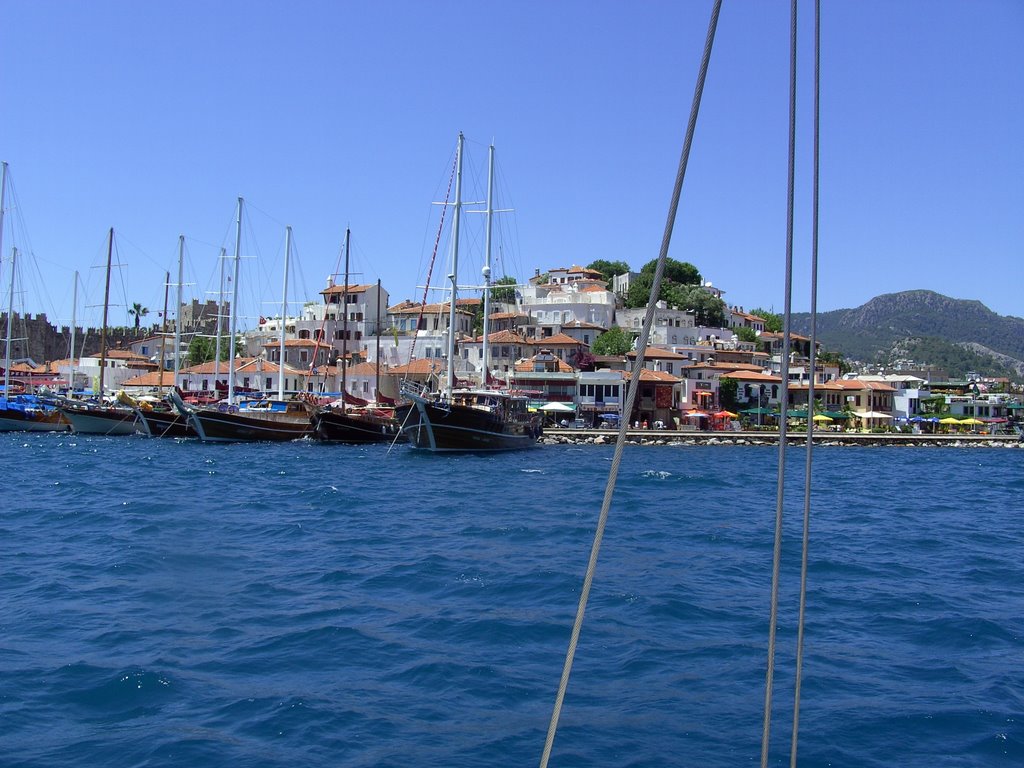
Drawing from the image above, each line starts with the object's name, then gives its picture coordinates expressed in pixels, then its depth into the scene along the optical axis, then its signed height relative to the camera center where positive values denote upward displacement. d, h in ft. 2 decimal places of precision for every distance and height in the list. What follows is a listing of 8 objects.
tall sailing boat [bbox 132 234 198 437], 163.22 -6.37
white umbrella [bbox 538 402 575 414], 209.09 -2.27
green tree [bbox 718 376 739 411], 246.06 +2.62
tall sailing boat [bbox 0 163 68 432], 181.47 -7.36
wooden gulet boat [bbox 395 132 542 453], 135.85 -3.32
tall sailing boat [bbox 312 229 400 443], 158.51 -6.04
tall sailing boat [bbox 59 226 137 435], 174.19 -6.79
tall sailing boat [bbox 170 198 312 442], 155.43 -5.50
